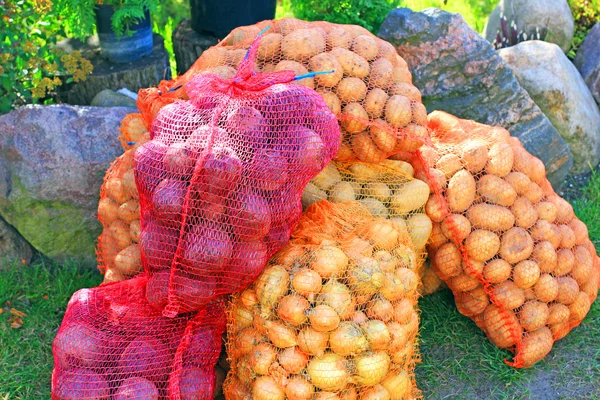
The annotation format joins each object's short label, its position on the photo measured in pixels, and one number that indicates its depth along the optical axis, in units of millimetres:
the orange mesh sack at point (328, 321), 2361
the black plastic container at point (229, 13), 4312
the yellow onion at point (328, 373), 2340
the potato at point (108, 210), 2979
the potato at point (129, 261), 2832
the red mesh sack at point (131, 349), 2375
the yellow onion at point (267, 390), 2348
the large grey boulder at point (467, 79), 3865
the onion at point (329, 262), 2447
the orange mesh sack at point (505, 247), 2889
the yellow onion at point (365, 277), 2443
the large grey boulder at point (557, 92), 4293
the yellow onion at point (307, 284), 2404
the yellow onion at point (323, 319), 2346
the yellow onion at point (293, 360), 2363
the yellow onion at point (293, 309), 2363
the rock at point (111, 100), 3889
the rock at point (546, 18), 5145
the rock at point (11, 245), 3471
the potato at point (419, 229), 2830
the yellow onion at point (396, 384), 2475
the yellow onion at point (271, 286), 2424
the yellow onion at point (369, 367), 2373
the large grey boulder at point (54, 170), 3348
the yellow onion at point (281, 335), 2377
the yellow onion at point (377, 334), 2385
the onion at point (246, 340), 2453
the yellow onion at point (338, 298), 2387
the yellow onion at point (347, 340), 2355
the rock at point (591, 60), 4859
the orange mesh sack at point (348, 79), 2832
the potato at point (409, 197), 2846
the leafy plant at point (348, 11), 4242
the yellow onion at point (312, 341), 2354
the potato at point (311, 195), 2838
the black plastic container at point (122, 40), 4082
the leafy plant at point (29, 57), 3535
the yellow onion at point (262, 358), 2379
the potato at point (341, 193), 2832
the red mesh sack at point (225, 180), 2309
